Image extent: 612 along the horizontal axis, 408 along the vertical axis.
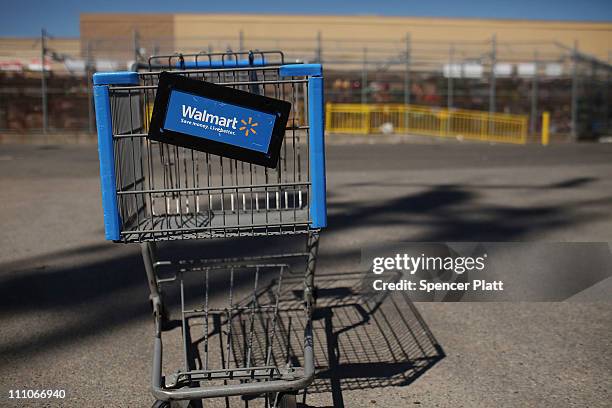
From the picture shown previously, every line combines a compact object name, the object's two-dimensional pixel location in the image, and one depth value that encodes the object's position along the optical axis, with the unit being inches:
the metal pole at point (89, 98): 881.5
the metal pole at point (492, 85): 943.0
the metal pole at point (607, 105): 1008.9
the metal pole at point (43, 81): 858.1
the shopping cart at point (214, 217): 111.5
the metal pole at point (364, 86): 930.1
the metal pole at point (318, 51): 901.2
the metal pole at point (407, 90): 922.1
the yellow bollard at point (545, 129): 906.1
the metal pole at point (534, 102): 965.8
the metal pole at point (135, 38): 804.4
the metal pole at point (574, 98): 973.8
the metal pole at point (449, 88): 951.4
